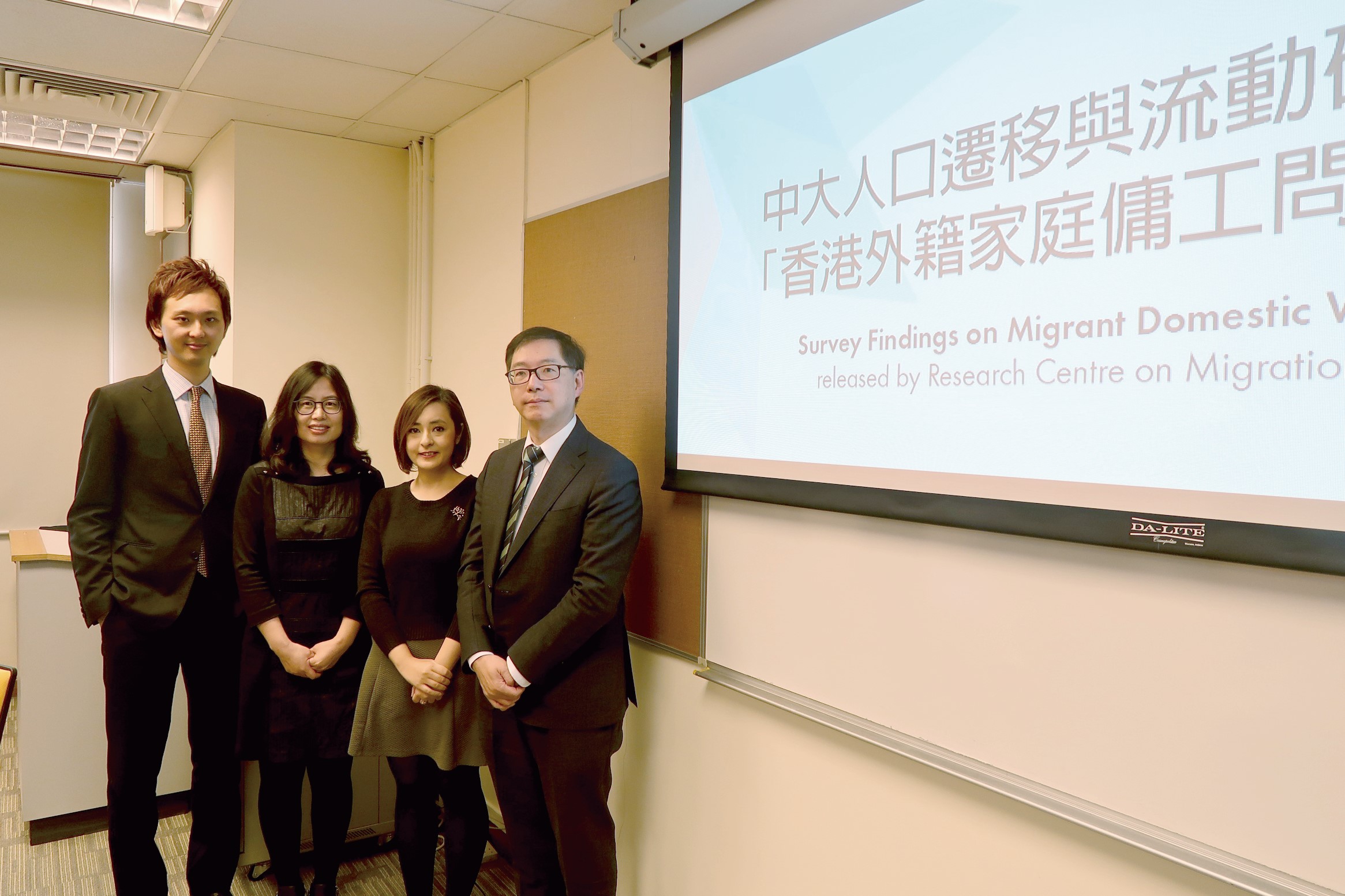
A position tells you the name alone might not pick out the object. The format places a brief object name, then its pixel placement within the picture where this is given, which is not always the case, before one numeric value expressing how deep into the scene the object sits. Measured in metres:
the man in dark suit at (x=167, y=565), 2.20
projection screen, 1.11
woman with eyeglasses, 2.24
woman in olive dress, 2.19
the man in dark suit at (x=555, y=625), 1.93
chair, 1.90
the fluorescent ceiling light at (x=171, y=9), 2.58
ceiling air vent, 3.26
